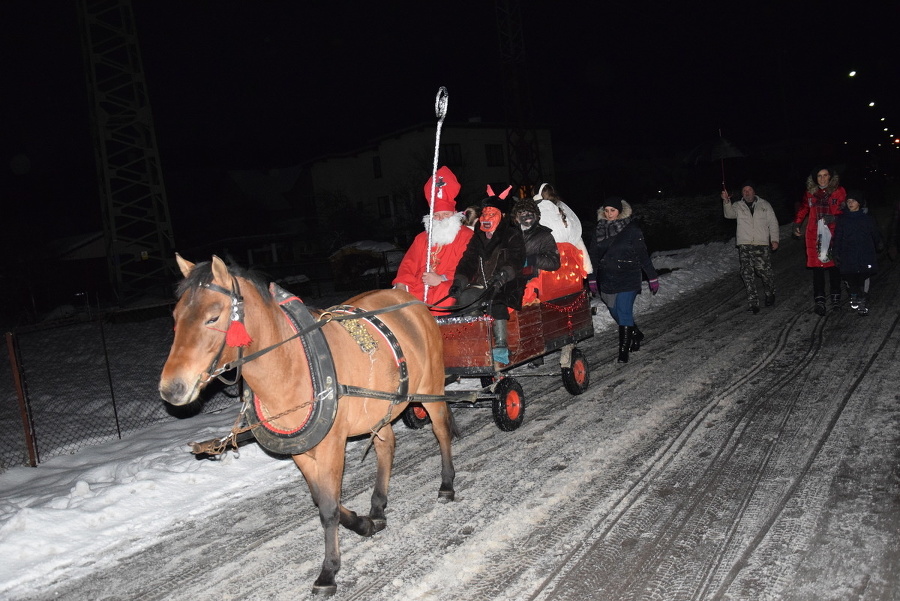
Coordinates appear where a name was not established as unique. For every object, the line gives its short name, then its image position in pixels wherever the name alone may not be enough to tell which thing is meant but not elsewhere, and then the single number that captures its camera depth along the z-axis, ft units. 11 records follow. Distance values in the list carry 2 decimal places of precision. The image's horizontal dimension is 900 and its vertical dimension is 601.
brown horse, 10.18
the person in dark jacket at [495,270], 19.67
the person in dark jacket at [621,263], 27.09
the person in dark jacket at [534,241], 21.33
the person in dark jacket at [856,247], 30.14
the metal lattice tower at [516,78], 93.30
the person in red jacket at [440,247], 21.12
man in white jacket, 34.91
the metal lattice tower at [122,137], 63.31
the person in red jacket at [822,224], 31.58
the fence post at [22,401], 20.68
